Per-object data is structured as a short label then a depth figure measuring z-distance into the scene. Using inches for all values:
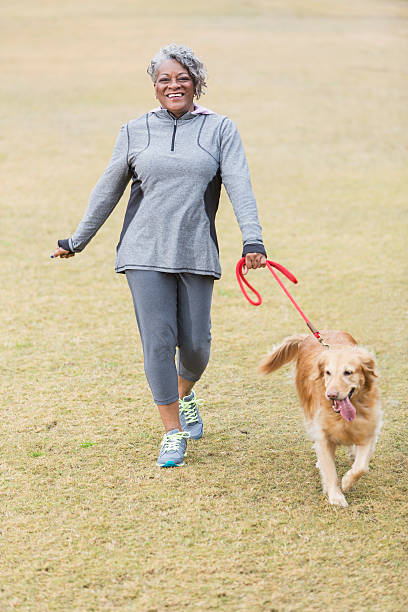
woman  321.1
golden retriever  304.0
